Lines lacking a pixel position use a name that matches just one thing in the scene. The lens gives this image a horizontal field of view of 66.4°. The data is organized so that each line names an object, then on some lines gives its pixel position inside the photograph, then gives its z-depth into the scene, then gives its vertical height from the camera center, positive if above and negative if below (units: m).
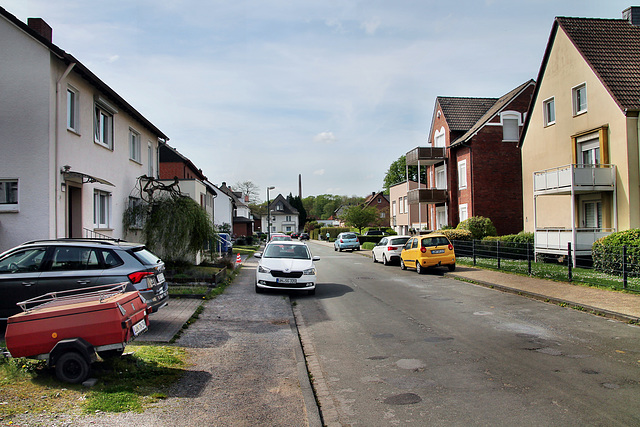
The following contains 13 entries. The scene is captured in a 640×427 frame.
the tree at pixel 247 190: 98.59 +8.36
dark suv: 7.96 -0.59
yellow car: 19.23 -0.98
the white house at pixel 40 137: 11.34 +2.35
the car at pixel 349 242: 42.62 -1.13
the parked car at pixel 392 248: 24.38 -0.99
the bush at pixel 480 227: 29.25 -0.02
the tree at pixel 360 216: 56.94 +1.48
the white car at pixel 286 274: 13.52 -1.23
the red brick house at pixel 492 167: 32.41 +4.02
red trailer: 5.31 -1.10
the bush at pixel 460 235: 27.55 -0.45
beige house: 18.64 +3.90
